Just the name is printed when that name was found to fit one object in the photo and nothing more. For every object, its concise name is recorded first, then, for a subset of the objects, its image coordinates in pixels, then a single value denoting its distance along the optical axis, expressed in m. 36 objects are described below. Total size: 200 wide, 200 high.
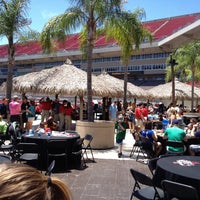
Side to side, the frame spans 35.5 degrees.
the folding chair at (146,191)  4.71
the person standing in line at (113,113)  17.80
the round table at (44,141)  8.29
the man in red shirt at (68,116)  16.02
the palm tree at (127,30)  12.53
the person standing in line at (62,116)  16.18
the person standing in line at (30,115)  15.11
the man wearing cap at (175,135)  8.41
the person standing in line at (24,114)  14.95
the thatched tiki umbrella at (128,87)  20.45
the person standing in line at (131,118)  16.73
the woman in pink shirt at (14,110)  13.56
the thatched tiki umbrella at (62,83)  14.95
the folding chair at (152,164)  5.67
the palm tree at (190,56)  26.94
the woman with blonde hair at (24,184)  0.93
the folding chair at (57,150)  7.93
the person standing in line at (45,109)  17.01
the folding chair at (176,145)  8.08
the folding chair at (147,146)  8.67
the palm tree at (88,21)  12.09
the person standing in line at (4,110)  15.56
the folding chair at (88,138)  9.10
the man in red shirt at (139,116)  16.01
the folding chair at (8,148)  8.34
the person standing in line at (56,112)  16.92
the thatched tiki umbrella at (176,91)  26.88
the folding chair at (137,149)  9.57
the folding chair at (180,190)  4.05
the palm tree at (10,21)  17.47
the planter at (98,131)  11.14
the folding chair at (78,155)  8.65
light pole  23.50
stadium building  44.19
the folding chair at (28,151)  7.36
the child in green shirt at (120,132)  9.87
